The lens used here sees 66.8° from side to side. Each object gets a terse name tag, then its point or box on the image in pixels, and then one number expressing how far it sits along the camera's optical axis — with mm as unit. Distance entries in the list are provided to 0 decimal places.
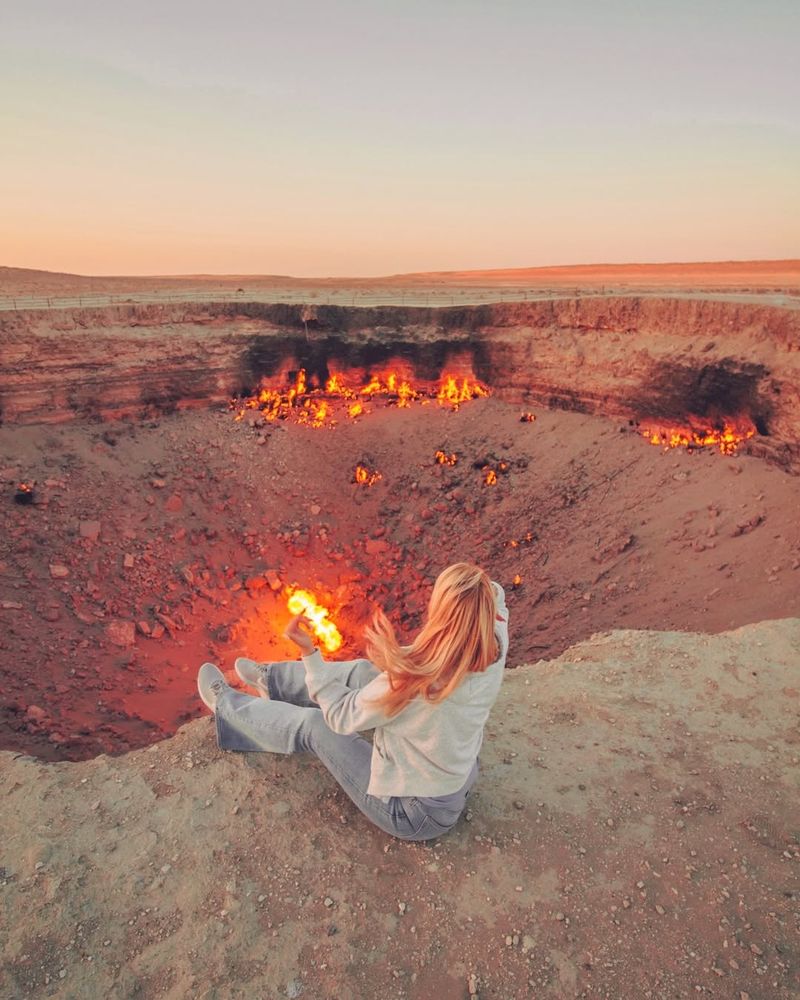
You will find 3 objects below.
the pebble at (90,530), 11305
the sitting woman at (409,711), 2797
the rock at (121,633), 9758
